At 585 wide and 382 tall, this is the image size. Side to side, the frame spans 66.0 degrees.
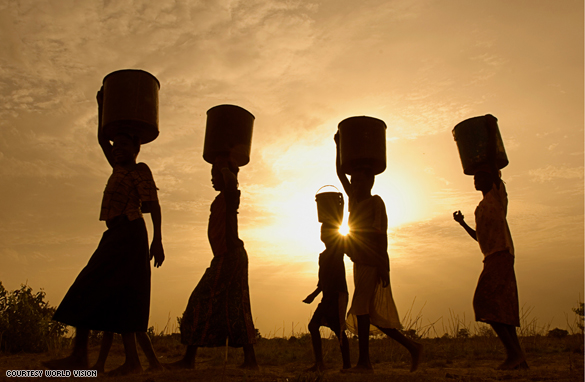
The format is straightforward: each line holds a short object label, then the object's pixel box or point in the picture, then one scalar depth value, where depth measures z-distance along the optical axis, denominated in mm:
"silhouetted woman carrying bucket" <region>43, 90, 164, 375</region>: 3990
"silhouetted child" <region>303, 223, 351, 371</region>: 5324
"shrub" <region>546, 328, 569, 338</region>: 10587
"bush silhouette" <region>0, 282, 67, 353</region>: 7918
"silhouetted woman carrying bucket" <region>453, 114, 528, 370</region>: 5246
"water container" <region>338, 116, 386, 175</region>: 5672
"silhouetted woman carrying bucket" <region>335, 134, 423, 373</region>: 5160
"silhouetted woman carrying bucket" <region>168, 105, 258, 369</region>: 4750
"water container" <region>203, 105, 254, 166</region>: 5293
